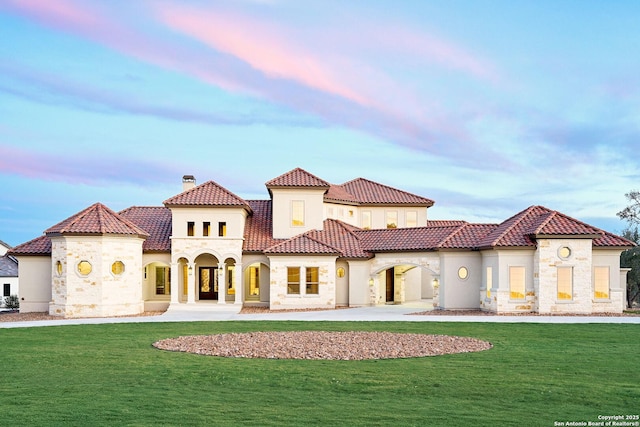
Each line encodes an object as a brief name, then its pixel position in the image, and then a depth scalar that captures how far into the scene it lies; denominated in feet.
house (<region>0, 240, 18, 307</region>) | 199.72
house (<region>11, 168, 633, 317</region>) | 103.50
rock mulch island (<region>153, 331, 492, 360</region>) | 56.24
